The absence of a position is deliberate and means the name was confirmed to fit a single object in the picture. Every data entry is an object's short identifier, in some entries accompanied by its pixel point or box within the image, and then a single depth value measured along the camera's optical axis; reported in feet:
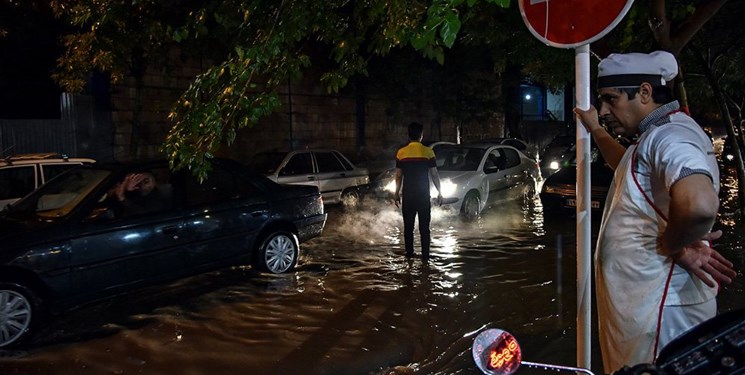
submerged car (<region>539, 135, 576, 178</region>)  66.81
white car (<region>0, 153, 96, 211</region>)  27.78
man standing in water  27.35
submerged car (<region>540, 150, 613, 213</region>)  35.78
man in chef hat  7.37
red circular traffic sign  10.04
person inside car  20.75
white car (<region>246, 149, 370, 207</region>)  41.19
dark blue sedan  18.06
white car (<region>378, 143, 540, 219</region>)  38.78
